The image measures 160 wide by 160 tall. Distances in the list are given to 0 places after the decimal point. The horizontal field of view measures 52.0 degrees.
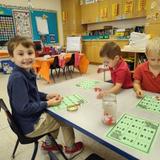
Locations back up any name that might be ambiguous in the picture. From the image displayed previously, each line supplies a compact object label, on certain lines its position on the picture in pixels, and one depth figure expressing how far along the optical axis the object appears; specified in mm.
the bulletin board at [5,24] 5357
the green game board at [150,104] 1008
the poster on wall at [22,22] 5676
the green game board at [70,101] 1090
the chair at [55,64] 4008
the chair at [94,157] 1306
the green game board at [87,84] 1468
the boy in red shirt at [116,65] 1382
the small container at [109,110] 851
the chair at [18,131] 1105
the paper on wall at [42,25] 6143
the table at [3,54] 5077
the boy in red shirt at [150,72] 1244
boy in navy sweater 1082
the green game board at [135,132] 703
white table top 664
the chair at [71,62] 4341
